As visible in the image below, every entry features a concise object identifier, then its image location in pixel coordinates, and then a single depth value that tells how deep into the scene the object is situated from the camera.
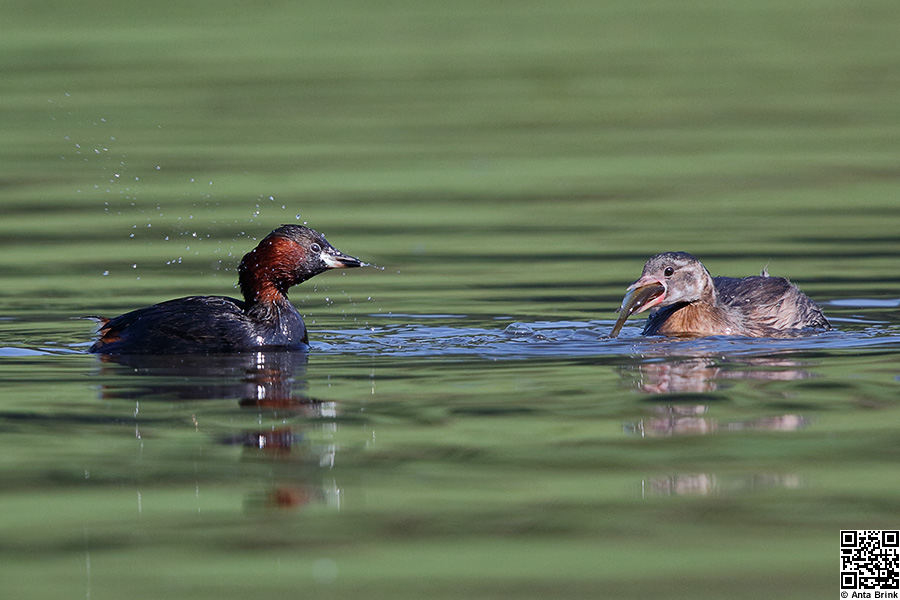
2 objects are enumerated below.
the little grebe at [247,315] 10.09
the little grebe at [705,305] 10.81
